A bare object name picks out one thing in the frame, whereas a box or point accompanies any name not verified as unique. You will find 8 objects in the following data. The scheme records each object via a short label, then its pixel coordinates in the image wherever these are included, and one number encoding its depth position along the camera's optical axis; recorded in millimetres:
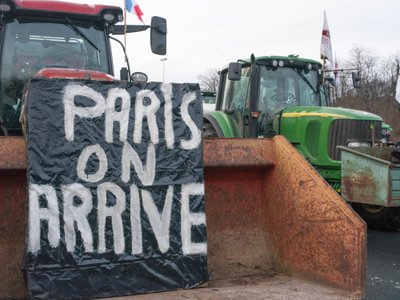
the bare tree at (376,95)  42250
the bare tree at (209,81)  46738
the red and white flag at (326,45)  9625
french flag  10042
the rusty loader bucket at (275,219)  3447
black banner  3301
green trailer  5875
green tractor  7719
